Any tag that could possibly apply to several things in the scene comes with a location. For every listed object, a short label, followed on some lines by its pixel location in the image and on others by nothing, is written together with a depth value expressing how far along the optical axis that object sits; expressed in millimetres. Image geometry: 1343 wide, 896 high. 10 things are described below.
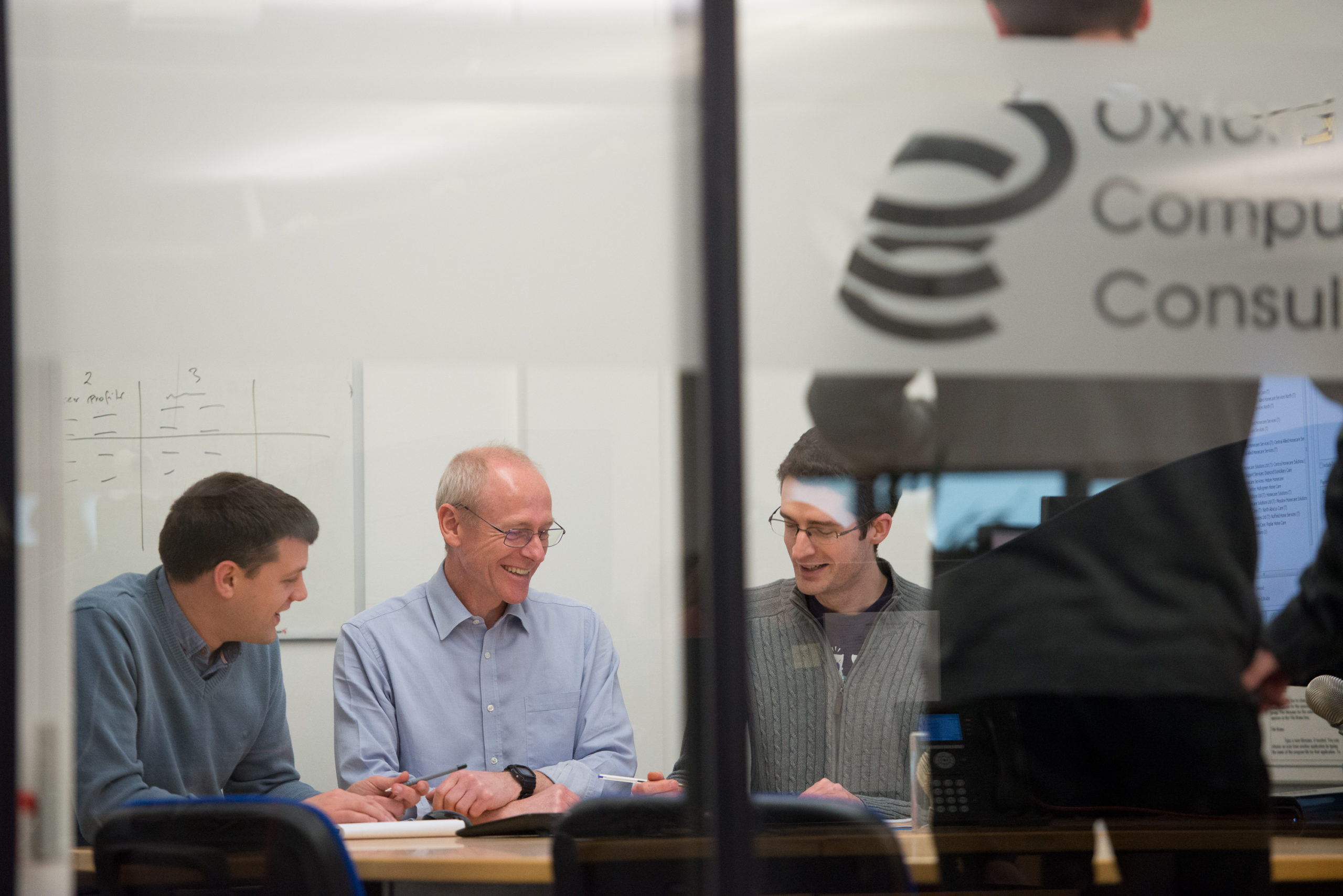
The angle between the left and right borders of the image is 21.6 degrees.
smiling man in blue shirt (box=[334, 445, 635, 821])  5688
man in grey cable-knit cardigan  5227
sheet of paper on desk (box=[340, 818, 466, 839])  5674
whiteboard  5126
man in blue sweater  5161
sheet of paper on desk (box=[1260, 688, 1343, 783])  5428
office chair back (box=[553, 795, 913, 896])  5137
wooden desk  5276
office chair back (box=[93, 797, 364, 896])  5192
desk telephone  5463
